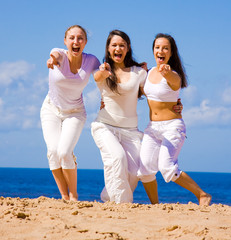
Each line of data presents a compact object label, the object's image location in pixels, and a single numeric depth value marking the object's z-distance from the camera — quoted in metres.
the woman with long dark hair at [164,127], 12.34
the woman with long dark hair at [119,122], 12.66
